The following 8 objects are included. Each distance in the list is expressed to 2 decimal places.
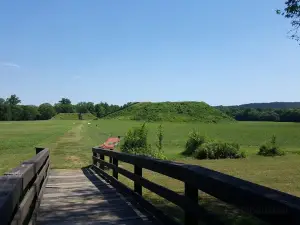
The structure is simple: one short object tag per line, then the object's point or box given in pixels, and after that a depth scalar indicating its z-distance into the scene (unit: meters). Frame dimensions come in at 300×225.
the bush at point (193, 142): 16.32
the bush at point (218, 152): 14.52
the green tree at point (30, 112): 124.81
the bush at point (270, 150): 15.30
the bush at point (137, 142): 13.30
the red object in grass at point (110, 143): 10.07
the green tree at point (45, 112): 133.93
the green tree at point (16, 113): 120.36
